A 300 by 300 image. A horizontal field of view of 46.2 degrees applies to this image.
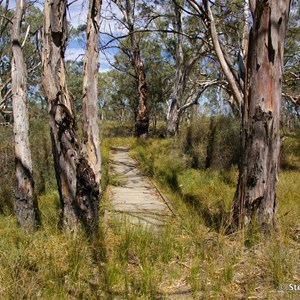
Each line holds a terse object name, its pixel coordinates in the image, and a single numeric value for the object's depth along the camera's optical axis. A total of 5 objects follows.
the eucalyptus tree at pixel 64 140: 4.96
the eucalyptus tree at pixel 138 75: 17.73
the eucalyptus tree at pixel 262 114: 4.59
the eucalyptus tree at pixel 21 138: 5.39
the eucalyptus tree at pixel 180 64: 16.74
